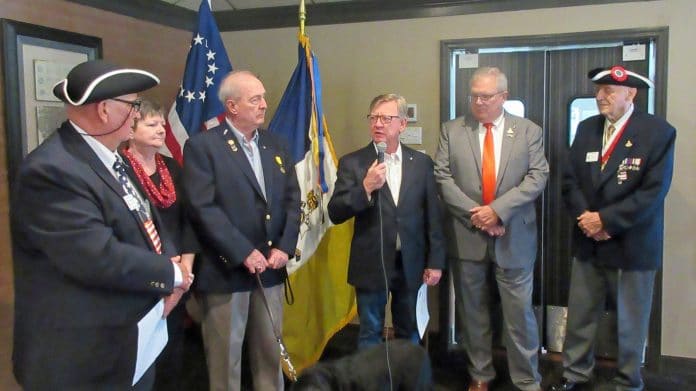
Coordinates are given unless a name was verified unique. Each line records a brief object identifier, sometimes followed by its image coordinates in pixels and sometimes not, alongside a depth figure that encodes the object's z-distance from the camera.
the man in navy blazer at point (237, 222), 2.15
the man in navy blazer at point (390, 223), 2.48
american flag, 2.94
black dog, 1.72
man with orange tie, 2.56
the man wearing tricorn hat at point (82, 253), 1.41
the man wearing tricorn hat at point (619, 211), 2.47
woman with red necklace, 2.21
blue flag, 2.90
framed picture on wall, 2.48
